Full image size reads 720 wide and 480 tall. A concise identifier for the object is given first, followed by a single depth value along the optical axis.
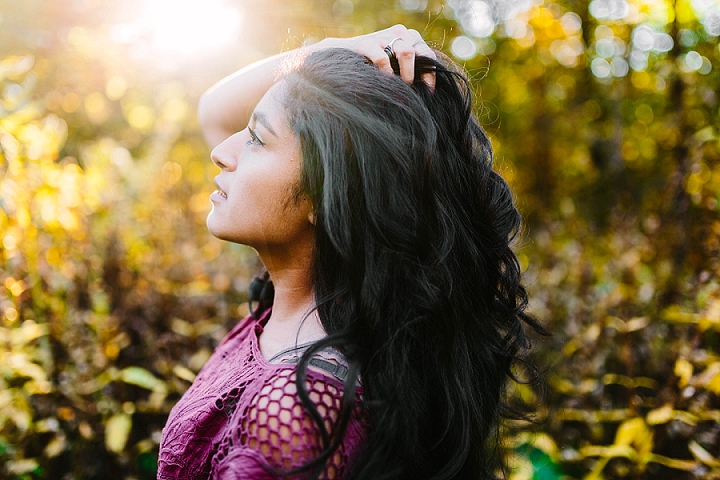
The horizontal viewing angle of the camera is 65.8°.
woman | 1.14
